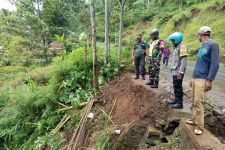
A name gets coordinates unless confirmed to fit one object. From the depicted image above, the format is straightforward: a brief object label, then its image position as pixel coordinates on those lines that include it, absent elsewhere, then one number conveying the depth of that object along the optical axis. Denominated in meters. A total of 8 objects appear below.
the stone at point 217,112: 2.97
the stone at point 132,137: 2.71
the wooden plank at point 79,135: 3.17
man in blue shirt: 2.15
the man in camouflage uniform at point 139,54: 3.98
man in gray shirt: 2.65
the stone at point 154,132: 2.65
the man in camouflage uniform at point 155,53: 3.42
